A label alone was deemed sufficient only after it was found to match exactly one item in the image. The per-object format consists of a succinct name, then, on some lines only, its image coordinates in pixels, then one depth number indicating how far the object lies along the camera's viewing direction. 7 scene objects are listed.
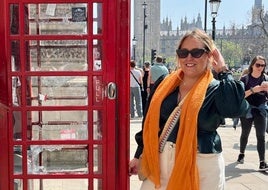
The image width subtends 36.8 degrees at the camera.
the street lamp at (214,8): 12.09
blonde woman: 2.46
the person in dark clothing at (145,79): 12.05
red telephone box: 2.81
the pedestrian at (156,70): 9.69
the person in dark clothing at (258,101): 5.93
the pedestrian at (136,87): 10.68
